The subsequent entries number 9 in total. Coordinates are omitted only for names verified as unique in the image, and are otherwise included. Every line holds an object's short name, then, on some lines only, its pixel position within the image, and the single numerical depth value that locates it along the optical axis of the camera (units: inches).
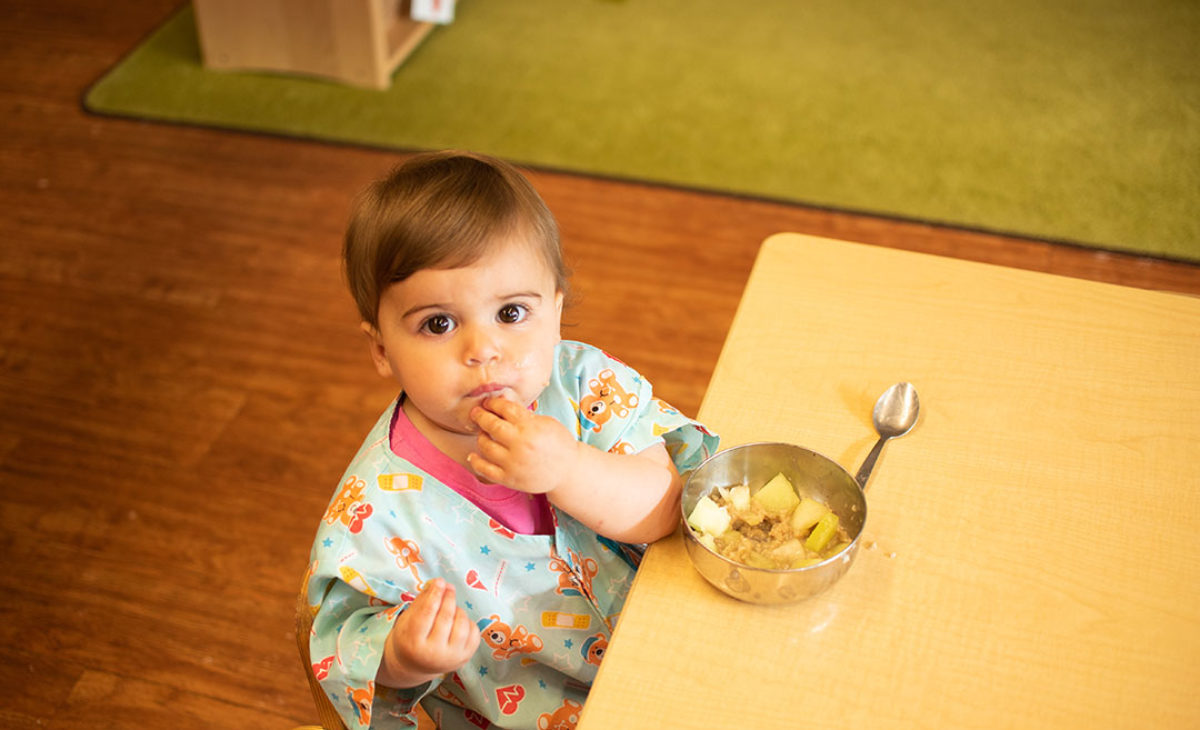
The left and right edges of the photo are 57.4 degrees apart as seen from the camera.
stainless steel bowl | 29.5
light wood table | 28.2
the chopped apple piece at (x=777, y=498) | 33.1
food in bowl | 31.5
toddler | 31.8
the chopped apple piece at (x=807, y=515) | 32.4
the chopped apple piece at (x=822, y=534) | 31.7
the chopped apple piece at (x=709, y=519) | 32.3
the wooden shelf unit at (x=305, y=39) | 112.2
